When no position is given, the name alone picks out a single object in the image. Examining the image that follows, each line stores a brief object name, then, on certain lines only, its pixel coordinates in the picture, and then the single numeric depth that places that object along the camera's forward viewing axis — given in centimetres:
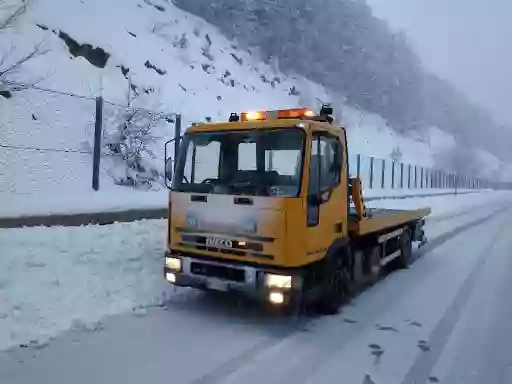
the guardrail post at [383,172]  3006
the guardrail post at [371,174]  2833
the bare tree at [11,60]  1048
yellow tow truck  544
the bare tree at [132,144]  1361
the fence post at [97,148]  1011
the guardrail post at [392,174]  3257
